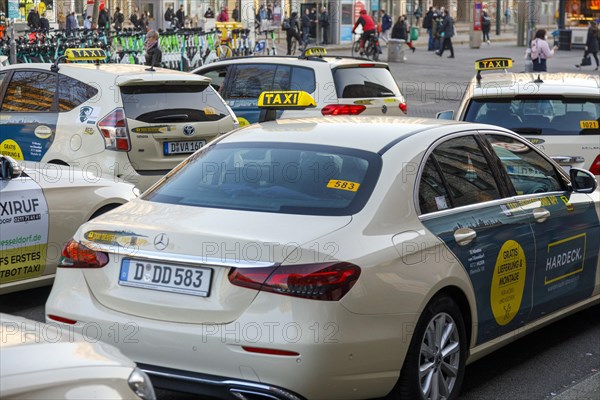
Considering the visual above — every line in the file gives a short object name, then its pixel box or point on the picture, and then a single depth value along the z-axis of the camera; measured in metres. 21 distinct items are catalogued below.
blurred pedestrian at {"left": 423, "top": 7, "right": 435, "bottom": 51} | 48.31
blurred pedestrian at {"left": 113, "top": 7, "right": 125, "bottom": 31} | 48.11
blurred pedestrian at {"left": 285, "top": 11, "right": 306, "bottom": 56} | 43.16
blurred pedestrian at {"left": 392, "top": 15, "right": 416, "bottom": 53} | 41.88
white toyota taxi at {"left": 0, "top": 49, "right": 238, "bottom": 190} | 10.29
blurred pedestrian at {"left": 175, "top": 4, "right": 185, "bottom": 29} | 51.13
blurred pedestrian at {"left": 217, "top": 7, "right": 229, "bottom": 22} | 43.03
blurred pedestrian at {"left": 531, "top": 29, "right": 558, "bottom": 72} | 26.28
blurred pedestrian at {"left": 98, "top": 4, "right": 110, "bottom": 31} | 44.50
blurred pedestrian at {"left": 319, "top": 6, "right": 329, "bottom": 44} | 49.28
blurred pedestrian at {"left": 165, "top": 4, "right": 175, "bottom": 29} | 53.22
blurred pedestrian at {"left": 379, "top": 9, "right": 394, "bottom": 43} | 50.97
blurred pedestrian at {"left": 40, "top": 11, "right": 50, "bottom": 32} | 36.54
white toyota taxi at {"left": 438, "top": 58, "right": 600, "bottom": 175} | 9.57
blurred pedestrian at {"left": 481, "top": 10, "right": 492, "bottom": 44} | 54.12
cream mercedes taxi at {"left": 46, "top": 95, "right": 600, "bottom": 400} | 4.56
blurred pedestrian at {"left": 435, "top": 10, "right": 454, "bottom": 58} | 42.44
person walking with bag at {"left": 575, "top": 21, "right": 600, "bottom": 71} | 38.19
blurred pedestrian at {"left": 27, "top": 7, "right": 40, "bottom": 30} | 37.27
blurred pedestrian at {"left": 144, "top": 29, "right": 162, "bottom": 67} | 23.19
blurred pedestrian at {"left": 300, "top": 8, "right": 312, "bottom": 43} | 46.76
